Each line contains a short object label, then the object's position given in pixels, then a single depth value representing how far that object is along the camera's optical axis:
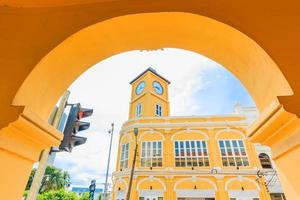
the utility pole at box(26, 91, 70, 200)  2.32
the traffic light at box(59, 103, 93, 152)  2.76
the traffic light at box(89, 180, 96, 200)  12.24
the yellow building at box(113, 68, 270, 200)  14.21
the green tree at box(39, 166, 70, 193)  23.04
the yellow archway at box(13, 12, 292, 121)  1.62
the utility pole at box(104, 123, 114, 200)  15.83
